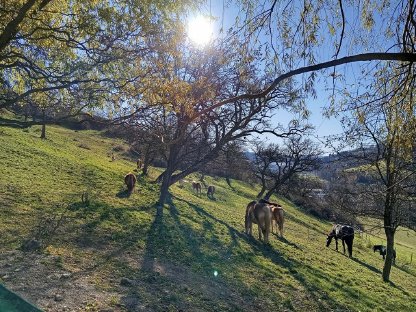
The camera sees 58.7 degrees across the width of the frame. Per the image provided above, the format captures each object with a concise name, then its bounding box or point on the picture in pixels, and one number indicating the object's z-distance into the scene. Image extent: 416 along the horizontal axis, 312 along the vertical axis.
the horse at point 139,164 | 36.98
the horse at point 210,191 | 33.53
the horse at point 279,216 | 18.84
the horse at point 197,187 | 34.09
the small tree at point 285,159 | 40.34
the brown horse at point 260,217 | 15.27
